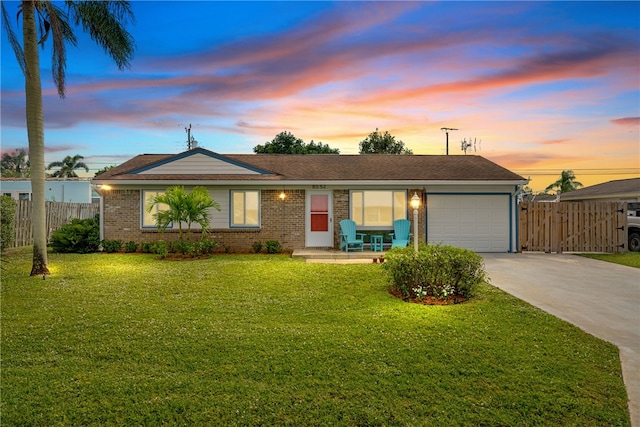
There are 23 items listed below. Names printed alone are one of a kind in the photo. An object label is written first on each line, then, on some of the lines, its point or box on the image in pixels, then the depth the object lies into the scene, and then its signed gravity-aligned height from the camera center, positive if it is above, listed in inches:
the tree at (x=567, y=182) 1738.4 +153.5
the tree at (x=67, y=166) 1843.0 +248.9
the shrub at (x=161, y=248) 489.4 -41.2
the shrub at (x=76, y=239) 539.5 -30.8
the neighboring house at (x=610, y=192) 867.4 +60.7
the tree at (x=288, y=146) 1352.1 +250.5
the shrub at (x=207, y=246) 503.5 -38.4
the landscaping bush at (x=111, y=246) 540.7 -40.8
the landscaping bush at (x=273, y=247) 538.6 -42.7
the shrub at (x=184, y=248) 489.1 -39.7
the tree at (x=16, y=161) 2218.9 +329.8
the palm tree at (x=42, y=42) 350.6 +166.0
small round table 538.3 -36.9
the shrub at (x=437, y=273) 263.9 -39.8
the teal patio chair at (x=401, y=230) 545.3 -19.7
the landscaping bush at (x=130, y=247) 546.6 -42.8
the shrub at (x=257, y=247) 542.0 -43.1
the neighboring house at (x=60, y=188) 1107.3 +86.5
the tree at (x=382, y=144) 1491.1 +281.8
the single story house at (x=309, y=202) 549.6 +20.9
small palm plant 481.7 +14.6
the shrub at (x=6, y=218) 492.5 -1.1
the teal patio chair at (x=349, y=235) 536.7 -26.4
